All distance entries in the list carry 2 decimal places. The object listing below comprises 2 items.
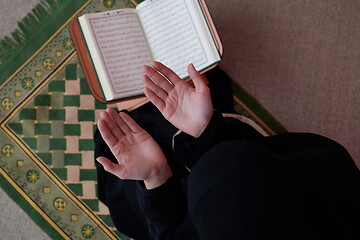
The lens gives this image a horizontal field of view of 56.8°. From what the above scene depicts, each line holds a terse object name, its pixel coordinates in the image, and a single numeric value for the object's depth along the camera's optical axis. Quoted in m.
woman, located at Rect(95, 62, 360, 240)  0.46
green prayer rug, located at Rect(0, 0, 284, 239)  1.30
